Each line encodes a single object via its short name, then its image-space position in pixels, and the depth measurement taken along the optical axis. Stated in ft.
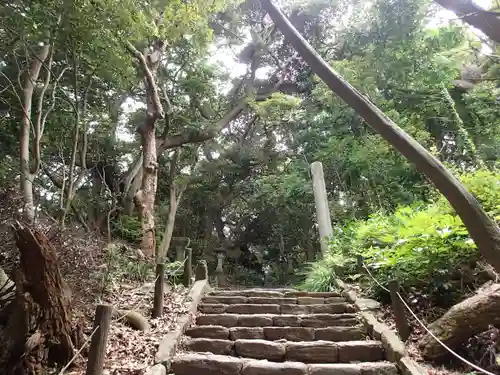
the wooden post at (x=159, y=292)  15.65
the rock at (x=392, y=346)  12.34
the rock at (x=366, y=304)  16.58
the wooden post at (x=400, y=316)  13.25
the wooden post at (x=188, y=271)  20.88
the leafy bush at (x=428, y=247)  14.46
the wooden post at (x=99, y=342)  9.09
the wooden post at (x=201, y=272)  22.11
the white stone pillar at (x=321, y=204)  30.48
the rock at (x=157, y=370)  11.35
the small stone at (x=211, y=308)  18.22
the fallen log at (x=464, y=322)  11.11
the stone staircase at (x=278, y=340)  12.53
